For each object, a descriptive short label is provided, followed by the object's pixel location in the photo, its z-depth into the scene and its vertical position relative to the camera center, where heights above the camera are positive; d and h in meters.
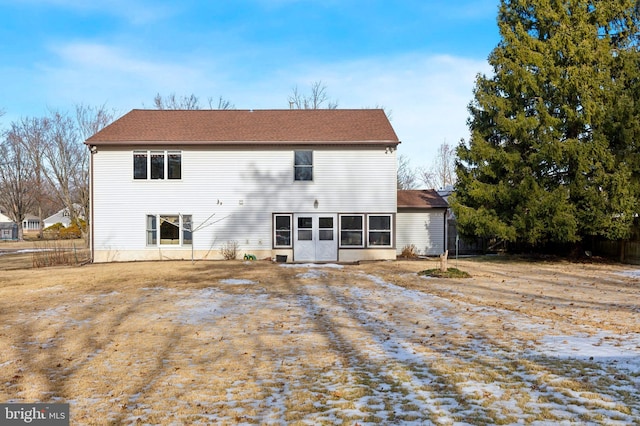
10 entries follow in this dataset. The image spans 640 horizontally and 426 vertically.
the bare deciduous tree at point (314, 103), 44.91 +10.84
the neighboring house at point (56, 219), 90.69 +0.65
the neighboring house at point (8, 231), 65.12 -1.13
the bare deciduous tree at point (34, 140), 46.04 +7.92
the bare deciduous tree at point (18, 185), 54.91 +4.64
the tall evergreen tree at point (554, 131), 18.98 +3.70
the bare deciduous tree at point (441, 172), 61.44 +6.35
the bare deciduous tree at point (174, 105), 46.97 +11.39
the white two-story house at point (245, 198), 21.53 +1.06
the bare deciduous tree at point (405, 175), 57.22 +5.82
